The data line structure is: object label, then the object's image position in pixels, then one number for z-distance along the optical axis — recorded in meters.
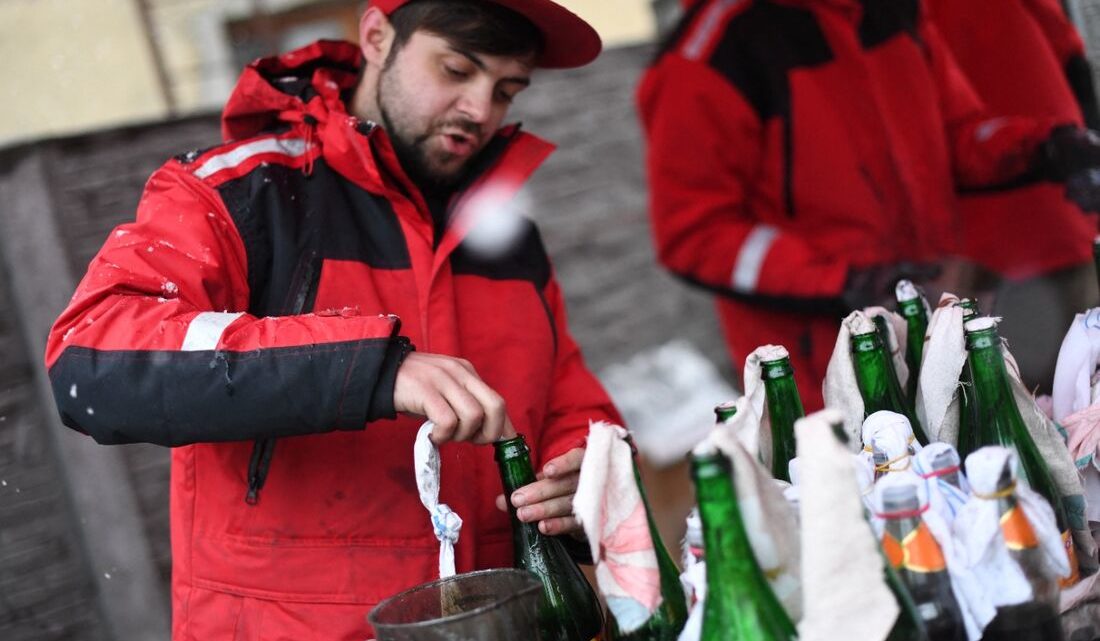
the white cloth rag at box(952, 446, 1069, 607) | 1.23
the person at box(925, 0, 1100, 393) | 2.96
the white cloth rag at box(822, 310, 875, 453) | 1.65
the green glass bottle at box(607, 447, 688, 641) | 1.36
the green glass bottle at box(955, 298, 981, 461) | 1.62
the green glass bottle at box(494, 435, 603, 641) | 1.58
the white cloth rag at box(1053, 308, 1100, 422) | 1.69
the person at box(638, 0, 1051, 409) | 2.87
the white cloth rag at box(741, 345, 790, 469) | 1.54
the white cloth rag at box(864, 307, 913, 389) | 1.82
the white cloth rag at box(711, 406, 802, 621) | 1.18
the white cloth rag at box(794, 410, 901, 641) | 1.11
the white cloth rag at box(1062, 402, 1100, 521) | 1.57
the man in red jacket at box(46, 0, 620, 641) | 1.47
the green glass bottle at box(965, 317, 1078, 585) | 1.50
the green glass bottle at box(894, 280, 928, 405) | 1.90
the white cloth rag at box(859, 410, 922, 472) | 1.40
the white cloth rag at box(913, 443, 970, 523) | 1.28
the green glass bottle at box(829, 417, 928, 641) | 1.19
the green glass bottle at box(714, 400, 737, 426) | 1.61
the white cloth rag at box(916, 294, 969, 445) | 1.60
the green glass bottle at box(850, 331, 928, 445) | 1.68
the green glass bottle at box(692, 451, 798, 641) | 1.17
